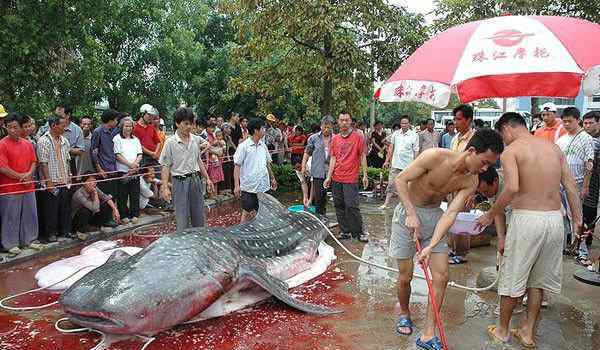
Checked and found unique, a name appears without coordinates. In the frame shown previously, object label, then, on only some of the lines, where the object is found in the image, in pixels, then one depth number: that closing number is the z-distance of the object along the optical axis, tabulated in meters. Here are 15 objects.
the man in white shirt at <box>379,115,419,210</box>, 8.82
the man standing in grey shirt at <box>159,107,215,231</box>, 5.71
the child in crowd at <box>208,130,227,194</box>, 10.02
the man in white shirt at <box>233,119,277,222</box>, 6.56
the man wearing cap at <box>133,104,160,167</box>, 8.78
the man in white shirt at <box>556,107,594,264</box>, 6.10
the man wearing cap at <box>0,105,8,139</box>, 6.47
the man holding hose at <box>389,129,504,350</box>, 3.64
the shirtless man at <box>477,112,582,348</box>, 3.66
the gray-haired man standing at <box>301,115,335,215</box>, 7.72
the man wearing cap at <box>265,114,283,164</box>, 12.94
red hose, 3.47
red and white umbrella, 3.72
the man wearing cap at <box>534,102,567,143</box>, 6.68
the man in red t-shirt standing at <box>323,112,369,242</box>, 6.90
